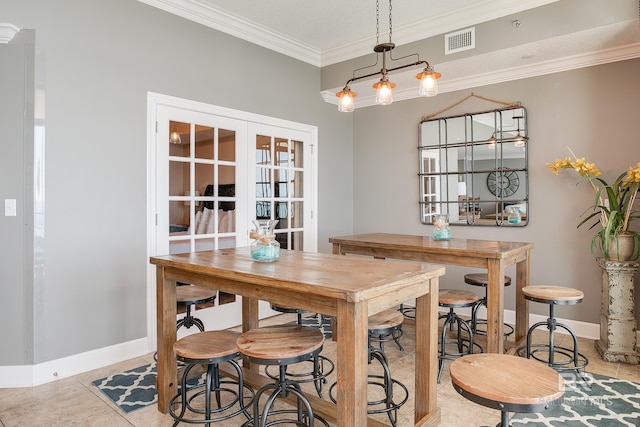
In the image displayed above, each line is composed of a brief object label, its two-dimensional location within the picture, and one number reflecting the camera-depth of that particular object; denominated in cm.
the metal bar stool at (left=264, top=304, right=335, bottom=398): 250
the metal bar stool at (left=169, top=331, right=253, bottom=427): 191
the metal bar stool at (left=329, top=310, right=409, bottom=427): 210
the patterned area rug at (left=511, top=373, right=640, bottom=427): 219
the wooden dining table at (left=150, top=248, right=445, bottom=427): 155
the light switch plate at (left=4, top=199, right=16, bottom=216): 269
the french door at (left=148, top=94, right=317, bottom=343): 338
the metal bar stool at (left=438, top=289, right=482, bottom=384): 282
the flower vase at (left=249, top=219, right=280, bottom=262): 220
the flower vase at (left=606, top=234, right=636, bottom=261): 301
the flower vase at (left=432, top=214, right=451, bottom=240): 336
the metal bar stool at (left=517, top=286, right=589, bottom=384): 269
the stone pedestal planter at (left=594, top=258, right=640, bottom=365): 298
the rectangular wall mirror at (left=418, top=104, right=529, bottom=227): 397
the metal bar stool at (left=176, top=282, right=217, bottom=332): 265
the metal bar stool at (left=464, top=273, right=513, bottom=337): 316
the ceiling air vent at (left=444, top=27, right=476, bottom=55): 359
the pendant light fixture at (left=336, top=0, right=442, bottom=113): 262
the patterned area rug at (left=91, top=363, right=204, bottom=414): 245
